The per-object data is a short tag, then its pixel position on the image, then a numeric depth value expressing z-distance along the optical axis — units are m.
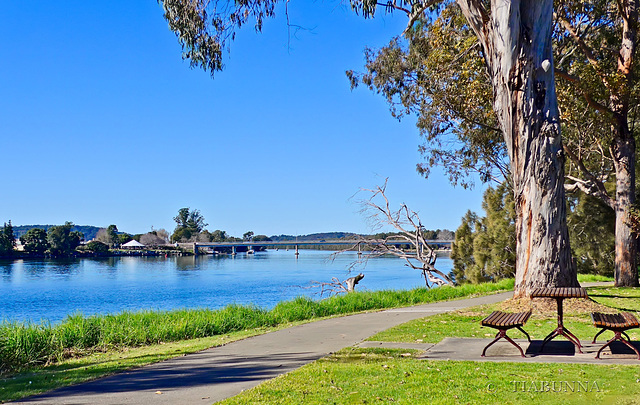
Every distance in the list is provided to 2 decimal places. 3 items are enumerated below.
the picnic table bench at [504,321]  6.36
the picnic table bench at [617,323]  6.05
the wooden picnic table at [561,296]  6.73
